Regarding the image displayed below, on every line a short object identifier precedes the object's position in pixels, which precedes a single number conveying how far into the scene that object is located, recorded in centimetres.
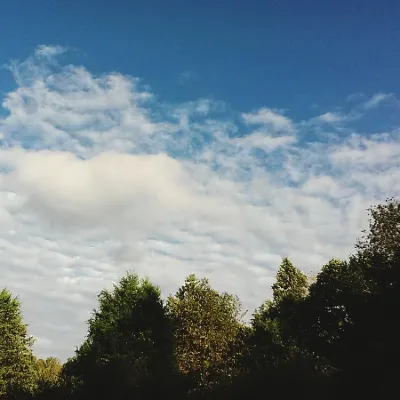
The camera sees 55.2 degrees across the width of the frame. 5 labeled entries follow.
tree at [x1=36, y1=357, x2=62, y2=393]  14195
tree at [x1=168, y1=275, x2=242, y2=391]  5184
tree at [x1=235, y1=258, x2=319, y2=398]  2281
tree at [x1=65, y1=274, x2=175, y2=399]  3368
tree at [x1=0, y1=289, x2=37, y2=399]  5438
